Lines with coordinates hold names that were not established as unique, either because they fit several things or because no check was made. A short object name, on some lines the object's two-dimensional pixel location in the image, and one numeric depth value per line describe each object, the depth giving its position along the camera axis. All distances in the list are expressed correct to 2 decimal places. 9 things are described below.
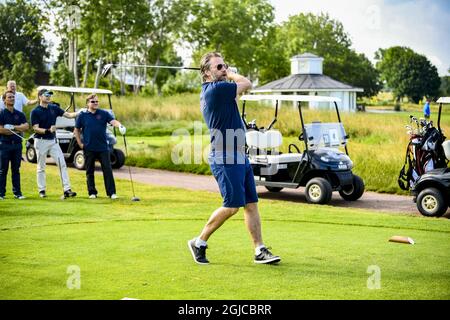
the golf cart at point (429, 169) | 10.92
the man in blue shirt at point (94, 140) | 12.13
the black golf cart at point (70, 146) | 17.51
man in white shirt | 14.08
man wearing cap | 12.02
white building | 59.62
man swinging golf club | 6.13
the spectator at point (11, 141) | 11.98
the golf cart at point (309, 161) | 12.55
